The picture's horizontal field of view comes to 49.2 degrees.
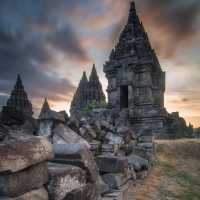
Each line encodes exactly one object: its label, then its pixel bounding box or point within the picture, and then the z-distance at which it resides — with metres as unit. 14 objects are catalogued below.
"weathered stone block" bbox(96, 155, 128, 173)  4.86
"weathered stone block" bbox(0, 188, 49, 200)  2.06
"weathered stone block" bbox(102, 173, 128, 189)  4.48
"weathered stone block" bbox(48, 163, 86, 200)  2.57
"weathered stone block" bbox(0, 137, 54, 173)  2.02
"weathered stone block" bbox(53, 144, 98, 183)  3.20
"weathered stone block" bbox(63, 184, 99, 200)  2.73
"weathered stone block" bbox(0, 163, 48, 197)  2.02
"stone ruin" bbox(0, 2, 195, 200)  2.15
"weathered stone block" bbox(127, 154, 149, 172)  6.28
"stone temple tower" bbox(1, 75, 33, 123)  37.97
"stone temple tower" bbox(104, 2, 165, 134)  18.42
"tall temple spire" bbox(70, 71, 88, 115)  46.03
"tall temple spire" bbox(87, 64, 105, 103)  45.94
